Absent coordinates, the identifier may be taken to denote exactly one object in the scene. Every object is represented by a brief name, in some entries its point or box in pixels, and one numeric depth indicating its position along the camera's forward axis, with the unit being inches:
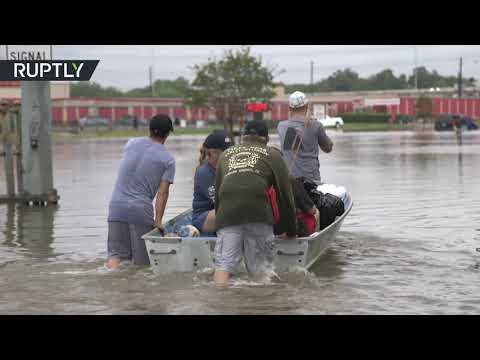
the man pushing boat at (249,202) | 344.2
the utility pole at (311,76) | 5731.3
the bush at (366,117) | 3961.6
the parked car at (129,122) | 3535.9
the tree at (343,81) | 7199.8
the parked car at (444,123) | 2874.0
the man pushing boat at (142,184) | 384.8
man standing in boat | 446.6
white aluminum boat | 373.1
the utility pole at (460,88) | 4636.3
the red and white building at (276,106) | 4192.9
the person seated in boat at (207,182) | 382.3
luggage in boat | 430.6
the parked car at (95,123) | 3427.7
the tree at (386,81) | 7096.5
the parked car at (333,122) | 3248.0
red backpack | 353.1
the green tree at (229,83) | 2269.9
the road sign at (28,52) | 613.0
